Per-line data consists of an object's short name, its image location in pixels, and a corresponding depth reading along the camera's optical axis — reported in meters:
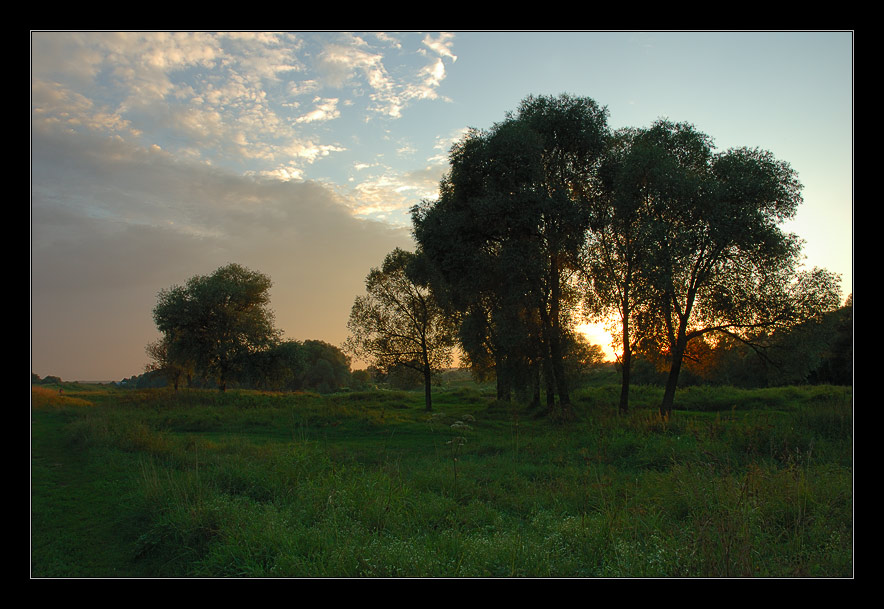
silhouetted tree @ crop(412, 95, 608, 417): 22.77
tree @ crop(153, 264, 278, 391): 45.47
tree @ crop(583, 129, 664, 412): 21.14
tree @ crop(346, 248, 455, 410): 39.62
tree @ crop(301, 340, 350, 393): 100.16
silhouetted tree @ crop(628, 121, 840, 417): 20.03
